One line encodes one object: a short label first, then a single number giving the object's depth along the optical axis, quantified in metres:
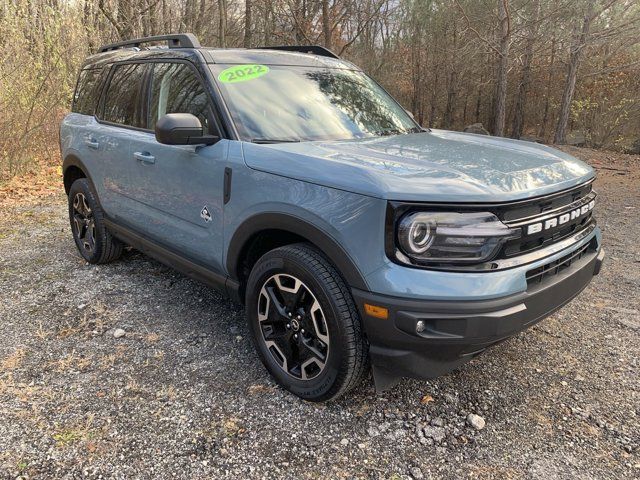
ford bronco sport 2.03
